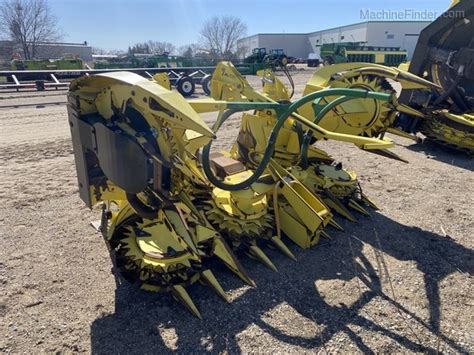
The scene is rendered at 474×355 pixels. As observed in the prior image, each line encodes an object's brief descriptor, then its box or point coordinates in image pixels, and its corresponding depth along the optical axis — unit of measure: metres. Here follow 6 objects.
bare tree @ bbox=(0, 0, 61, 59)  39.06
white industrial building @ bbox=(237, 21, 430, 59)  58.97
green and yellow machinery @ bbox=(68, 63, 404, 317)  2.36
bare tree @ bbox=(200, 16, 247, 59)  62.28
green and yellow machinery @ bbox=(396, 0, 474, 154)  6.43
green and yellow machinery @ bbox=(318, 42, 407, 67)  27.80
